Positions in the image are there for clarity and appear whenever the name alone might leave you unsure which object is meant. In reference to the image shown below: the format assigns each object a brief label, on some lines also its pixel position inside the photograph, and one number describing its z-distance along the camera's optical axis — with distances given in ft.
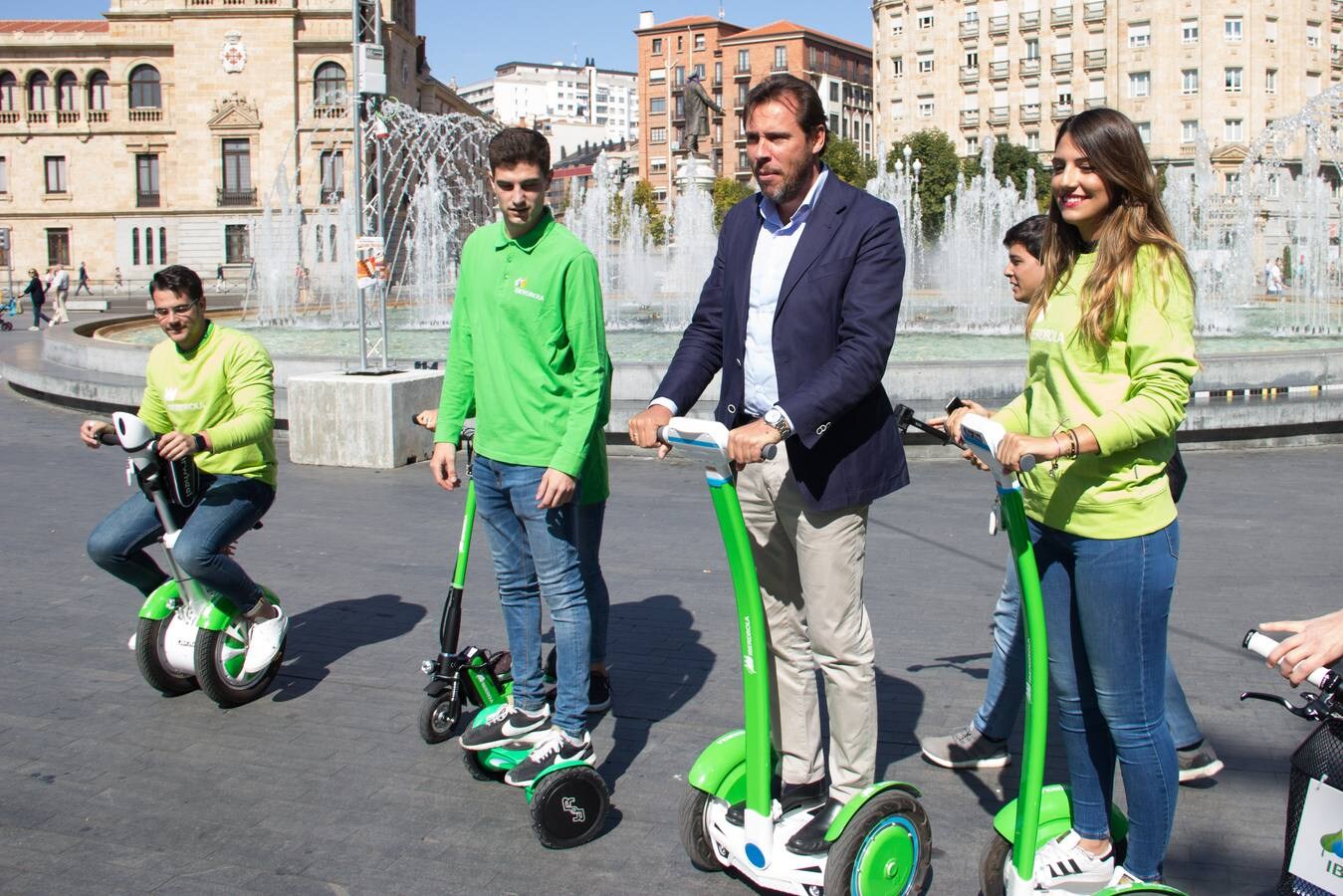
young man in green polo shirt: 12.60
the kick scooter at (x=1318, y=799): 7.20
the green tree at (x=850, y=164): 256.73
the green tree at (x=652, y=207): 277.35
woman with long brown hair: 8.94
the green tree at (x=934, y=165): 239.30
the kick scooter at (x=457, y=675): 13.64
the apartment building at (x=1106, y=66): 225.76
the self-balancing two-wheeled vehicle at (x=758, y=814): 9.85
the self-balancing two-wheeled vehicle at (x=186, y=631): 15.33
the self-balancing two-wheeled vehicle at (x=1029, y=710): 8.91
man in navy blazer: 10.41
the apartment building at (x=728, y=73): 365.81
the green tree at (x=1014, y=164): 231.91
